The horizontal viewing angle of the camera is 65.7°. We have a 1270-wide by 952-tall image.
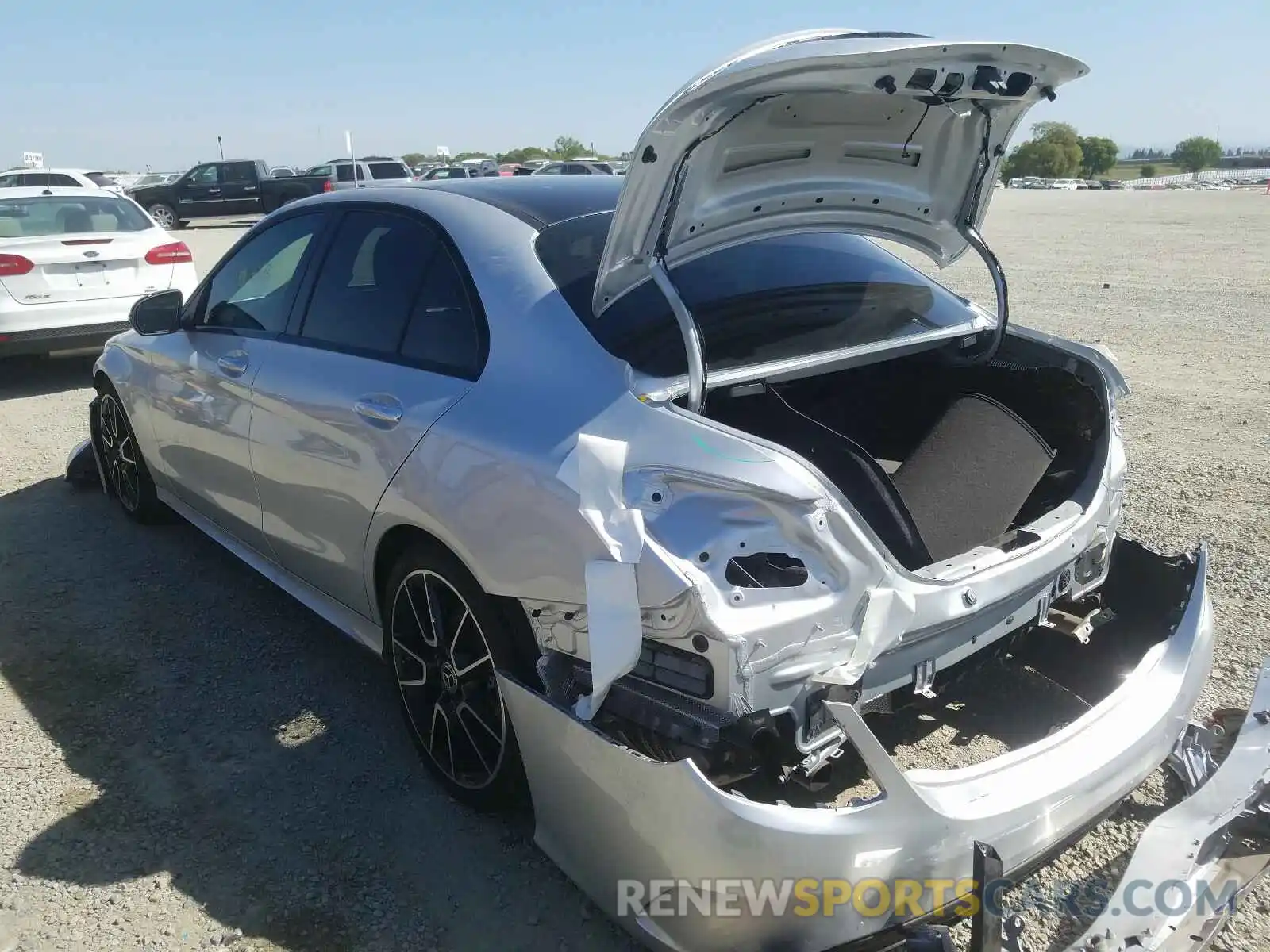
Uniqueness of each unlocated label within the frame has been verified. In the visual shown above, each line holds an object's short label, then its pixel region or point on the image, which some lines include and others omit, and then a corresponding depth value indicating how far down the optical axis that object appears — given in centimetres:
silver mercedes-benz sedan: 198
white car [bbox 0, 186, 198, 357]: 798
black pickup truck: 2639
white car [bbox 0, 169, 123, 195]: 2169
